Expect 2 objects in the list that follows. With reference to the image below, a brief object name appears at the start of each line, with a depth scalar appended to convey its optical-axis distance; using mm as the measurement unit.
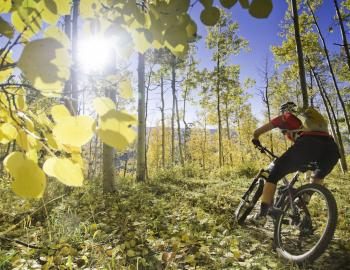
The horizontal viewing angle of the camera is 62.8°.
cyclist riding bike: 3211
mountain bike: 2723
